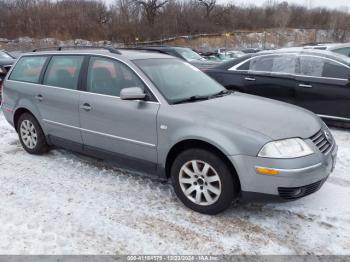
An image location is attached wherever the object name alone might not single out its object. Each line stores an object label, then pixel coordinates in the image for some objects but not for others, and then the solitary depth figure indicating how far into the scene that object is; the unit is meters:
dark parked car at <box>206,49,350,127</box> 6.07
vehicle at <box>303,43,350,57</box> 9.02
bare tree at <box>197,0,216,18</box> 69.19
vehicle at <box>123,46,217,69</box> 11.34
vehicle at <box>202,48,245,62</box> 23.27
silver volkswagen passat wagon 3.17
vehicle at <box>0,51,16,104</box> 9.07
